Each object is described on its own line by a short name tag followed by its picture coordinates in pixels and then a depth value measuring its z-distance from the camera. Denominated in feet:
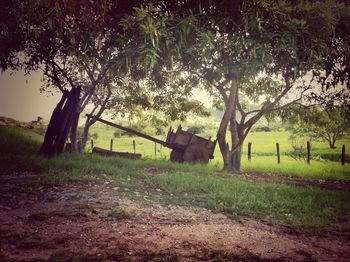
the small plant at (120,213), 22.91
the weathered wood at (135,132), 60.07
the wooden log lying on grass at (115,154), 62.61
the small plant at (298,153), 92.96
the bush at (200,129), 201.15
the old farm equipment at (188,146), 60.49
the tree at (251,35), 31.35
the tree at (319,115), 53.57
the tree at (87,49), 29.44
